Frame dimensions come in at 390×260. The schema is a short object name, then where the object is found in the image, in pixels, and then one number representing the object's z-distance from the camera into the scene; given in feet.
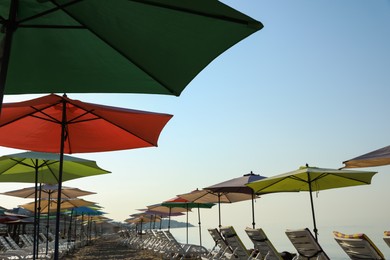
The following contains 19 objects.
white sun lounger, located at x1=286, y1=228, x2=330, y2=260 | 18.29
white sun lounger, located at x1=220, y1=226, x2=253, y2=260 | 25.05
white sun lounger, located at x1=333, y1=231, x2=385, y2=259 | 15.12
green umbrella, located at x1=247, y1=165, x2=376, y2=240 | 25.13
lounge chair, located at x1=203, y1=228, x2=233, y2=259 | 27.45
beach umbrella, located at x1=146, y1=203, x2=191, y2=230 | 68.64
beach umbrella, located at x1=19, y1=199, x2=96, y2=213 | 48.65
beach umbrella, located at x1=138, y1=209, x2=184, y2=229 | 76.42
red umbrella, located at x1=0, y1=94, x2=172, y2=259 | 13.99
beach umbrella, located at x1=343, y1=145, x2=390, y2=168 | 17.97
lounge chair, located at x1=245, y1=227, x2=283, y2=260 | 21.16
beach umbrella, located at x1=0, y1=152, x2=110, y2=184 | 21.12
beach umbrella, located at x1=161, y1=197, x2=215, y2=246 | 48.91
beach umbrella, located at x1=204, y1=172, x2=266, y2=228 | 31.81
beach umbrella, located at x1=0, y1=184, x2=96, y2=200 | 36.83
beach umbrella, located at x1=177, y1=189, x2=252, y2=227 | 42.37
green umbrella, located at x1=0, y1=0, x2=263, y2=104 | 7.74
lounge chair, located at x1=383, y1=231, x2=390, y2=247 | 15.30
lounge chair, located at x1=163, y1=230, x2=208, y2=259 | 33.63
